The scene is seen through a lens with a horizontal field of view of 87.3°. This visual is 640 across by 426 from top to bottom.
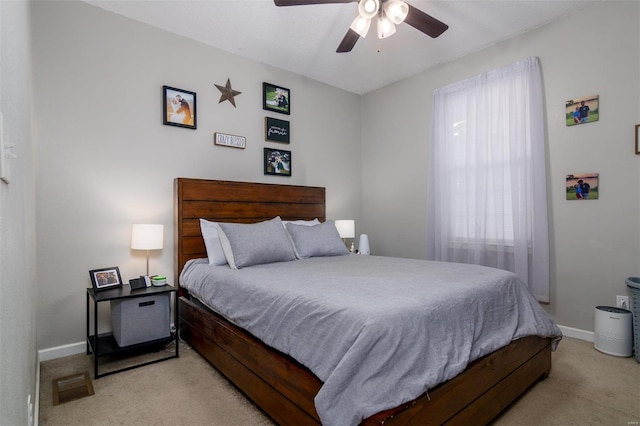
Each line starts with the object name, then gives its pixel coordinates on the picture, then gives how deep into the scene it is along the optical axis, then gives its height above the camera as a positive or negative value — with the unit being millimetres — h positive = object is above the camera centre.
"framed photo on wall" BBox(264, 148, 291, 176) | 3768 +582
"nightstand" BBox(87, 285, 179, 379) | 2258 -944
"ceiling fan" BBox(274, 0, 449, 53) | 2166 +1334
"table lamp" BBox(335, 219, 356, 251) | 4012 -193
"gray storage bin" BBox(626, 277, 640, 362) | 2408 -755
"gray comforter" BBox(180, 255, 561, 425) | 1245 -512
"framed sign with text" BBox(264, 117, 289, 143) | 3750 +944
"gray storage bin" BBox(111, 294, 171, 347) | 2377 -771
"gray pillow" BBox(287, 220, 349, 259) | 3134 -275
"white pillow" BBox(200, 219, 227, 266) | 2758 -251
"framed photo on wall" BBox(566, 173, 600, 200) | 2766 +196
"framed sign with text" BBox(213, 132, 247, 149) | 3377 +755
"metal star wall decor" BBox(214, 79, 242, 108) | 3426 +1247
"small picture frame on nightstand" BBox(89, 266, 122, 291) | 2465 -482
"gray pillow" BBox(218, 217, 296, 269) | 2612 -256
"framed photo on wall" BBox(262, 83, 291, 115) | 3742 +1307
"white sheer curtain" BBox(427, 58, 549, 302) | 3053 +353
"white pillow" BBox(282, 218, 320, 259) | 3116 -112
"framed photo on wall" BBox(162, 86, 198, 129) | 3045 +987
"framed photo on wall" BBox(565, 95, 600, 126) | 2766 +841
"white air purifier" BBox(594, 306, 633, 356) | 2479 -920
